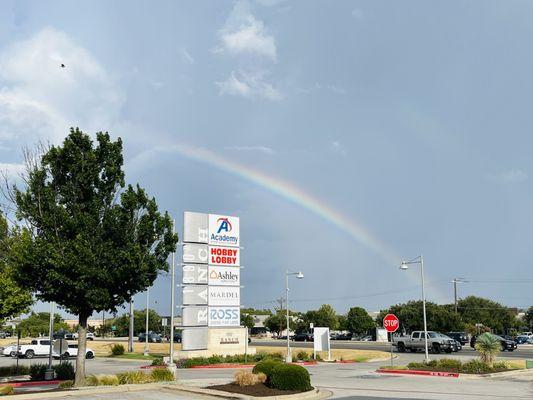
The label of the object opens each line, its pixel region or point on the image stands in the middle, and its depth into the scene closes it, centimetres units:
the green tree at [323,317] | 11613
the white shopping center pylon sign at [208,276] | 3928
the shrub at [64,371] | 2612
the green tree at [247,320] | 12610
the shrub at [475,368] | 2812
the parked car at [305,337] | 9031
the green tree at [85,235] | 2023
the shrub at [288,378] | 1989
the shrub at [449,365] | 2921
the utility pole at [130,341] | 5675
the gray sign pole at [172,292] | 3372
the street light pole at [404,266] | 3700
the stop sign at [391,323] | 3416
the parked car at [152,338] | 9131
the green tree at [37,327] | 9840
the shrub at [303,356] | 4306
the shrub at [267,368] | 2059
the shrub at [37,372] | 2586
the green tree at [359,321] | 11575
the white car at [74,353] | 4828
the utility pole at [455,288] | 9900
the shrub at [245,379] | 2052
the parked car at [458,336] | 7169
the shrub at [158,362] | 3775
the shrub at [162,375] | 2303
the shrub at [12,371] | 2846
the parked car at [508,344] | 5600
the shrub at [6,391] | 1861
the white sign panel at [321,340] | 4281
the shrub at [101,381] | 2117
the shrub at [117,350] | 5334
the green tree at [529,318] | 14288
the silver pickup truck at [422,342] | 5212
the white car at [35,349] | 5056
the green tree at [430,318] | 9325
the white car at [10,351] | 5325
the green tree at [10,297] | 2361
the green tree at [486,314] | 11850
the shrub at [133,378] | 2189
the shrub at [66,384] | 2124
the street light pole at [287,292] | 3841
